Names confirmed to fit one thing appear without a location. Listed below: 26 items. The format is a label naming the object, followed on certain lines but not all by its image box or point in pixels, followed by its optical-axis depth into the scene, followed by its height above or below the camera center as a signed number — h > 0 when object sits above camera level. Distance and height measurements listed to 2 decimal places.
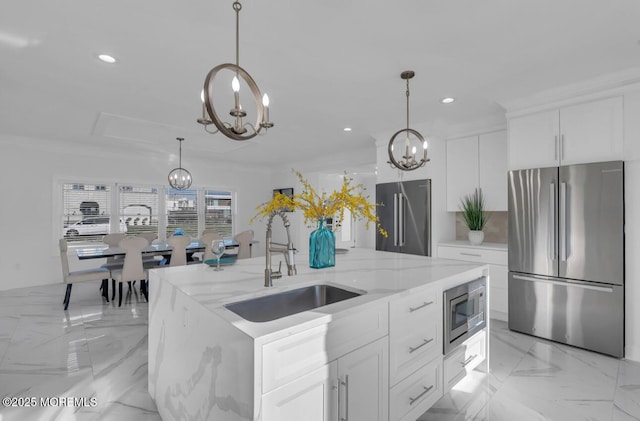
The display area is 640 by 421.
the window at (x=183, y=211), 6.83 +0.03
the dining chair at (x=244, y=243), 5.17 -0.50
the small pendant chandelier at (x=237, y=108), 1.43 +0.50
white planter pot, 4.02 -0.31
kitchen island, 1.12 -0.58
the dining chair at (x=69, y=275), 4.04 -0.82
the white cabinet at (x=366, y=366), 1.14 -0.67
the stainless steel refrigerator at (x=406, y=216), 4.29 -0.05
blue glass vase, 2.18 -0.24
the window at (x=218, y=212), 7.41 +0.01
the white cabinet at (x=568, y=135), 2.78 +0.74
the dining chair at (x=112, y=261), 4.43 -0.79
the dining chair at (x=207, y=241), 4.86 -0.48
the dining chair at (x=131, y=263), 4.14 -0.68
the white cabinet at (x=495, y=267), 3.63 -0.64
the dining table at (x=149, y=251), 4.19 -0.55
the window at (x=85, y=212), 5.69 +0.00
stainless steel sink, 1.58 -0.49
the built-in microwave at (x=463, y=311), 1.95 -0.66
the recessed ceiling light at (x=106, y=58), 2.42 +1.20
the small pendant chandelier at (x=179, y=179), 5.42 +0.58
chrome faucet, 1.67 -0.28
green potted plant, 4.03 -0.06
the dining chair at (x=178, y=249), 4.57 -0.53
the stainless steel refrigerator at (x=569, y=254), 2.74 -0.39
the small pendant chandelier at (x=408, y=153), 2.69 +0.52
